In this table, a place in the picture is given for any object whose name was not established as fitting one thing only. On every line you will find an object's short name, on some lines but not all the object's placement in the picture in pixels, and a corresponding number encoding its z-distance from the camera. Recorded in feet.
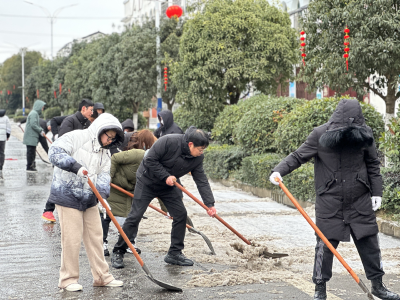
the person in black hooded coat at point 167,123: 29.91
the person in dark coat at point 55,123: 36.76
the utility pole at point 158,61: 94.48
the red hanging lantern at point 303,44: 48.77
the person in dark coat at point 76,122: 28.03
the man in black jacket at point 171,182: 18.62
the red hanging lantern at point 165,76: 88.63
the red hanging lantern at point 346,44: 43.75
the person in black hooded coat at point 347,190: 14.84
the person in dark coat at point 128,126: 28.95
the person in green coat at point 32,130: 49.03
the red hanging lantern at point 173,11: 77.97
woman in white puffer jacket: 16.03
